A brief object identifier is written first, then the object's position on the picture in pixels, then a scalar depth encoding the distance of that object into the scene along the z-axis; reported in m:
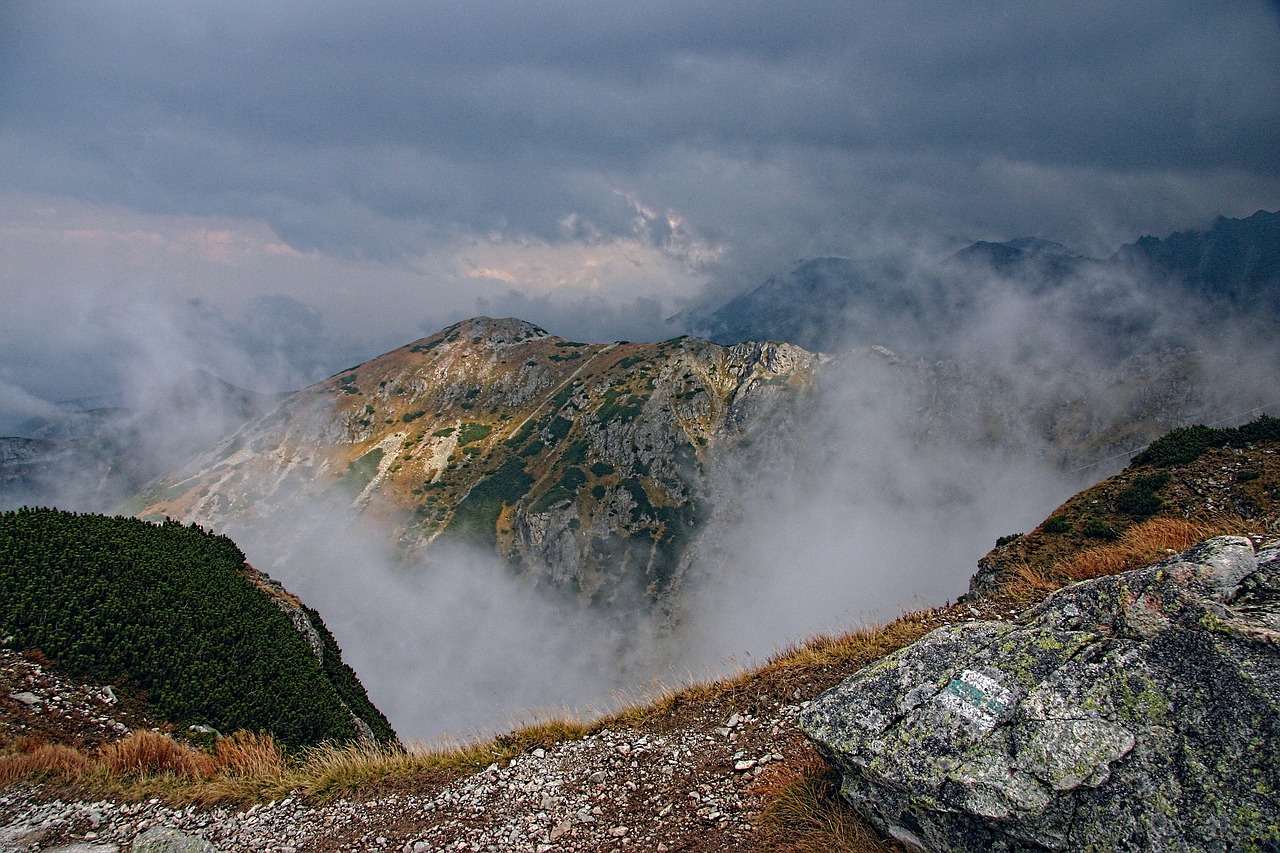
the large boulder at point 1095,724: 4.58
